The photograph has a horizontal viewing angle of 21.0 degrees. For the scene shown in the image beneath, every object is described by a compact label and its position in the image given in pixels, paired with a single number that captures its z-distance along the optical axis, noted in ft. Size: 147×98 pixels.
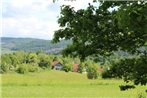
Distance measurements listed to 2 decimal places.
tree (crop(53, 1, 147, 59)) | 28.84
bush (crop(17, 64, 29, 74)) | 415.23
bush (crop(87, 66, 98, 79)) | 375.04
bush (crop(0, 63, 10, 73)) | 431.10
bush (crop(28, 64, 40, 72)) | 431.43
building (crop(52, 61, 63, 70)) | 515.50
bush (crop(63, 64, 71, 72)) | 463.99
